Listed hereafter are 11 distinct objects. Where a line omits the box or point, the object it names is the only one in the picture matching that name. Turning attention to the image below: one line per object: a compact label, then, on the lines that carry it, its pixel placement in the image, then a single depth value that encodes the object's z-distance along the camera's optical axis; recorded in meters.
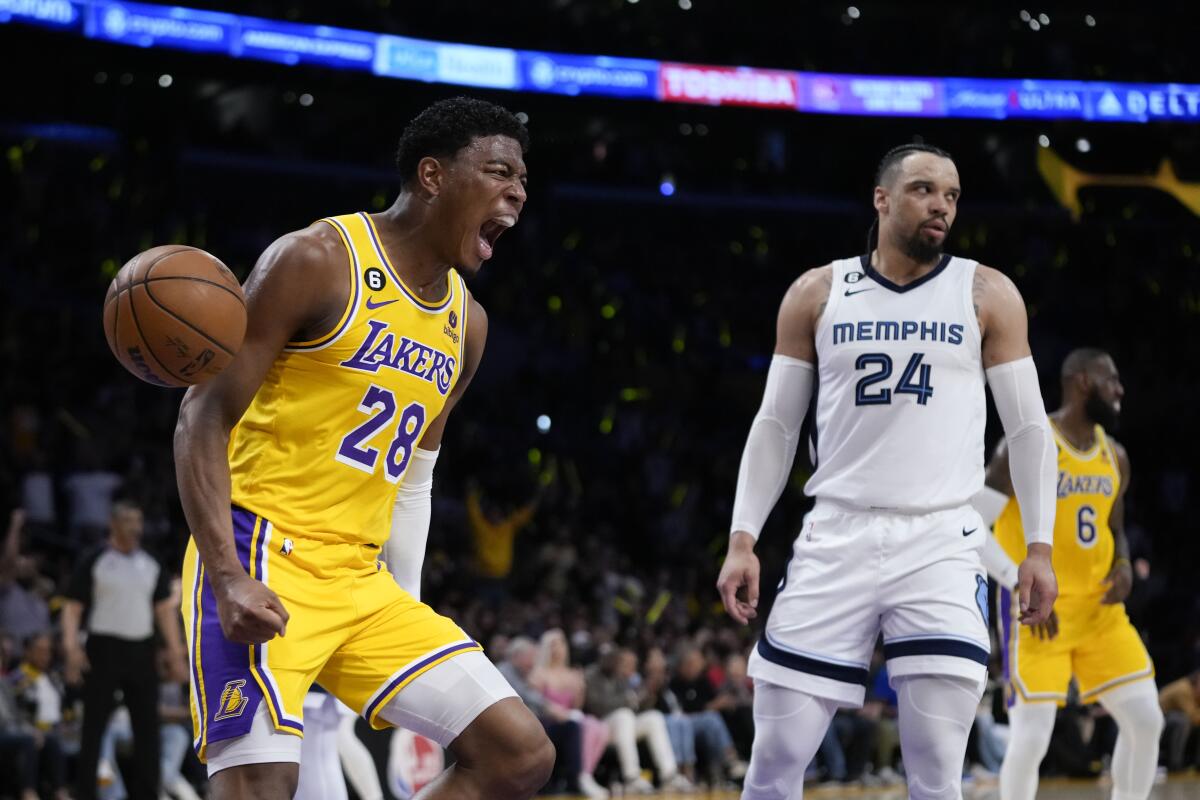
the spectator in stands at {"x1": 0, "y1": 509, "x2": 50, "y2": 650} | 10.21
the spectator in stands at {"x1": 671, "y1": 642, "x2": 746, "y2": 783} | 11.91
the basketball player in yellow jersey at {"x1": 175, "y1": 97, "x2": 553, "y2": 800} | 3.52
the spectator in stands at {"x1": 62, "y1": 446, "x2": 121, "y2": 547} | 12.46
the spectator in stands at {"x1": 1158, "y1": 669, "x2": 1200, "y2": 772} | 13.20
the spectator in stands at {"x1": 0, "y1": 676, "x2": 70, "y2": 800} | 8.73
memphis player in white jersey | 4.32
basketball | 3.56
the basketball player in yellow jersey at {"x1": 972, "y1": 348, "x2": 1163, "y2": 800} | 6.55
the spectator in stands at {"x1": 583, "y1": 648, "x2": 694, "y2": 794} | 11.37
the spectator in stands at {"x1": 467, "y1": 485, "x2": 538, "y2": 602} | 15.41
